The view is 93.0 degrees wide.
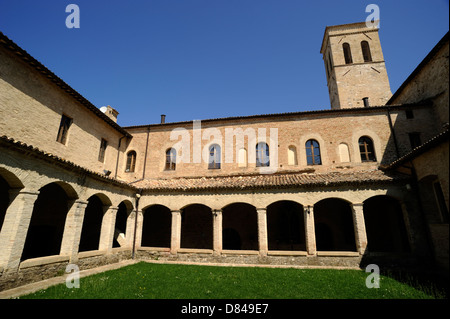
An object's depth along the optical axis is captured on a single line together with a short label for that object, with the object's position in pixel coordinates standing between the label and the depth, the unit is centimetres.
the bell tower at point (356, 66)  2331
